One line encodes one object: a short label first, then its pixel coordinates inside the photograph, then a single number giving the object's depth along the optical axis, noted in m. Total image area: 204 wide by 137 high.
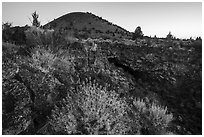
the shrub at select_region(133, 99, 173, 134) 6.26
